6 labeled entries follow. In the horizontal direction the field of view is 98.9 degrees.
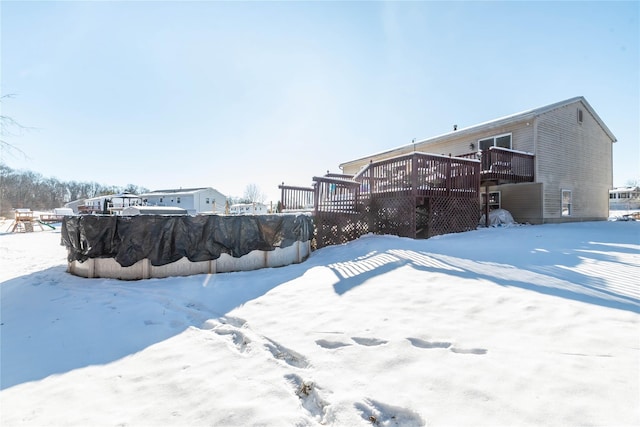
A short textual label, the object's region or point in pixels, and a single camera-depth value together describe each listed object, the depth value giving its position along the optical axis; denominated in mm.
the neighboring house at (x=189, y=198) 39938
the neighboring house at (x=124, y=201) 24802
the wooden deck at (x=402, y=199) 7781
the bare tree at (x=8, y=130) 6340
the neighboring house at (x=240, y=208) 31452
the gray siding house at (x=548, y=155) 11227
